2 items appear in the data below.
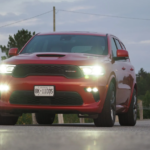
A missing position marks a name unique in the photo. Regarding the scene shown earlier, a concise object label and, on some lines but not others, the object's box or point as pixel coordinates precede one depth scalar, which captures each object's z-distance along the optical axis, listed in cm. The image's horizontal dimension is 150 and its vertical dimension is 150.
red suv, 942
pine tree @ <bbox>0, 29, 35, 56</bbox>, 8006
